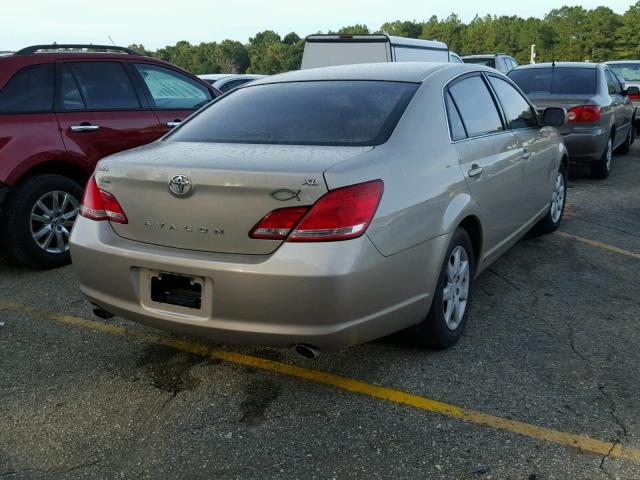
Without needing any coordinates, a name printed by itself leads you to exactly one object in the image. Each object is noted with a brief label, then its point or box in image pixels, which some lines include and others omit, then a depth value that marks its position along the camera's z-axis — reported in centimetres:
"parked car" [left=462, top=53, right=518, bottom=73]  1827
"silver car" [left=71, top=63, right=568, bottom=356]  281
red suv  514
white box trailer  1154
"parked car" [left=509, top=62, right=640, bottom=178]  846
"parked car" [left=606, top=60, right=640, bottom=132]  1502
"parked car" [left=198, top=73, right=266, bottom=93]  1255
